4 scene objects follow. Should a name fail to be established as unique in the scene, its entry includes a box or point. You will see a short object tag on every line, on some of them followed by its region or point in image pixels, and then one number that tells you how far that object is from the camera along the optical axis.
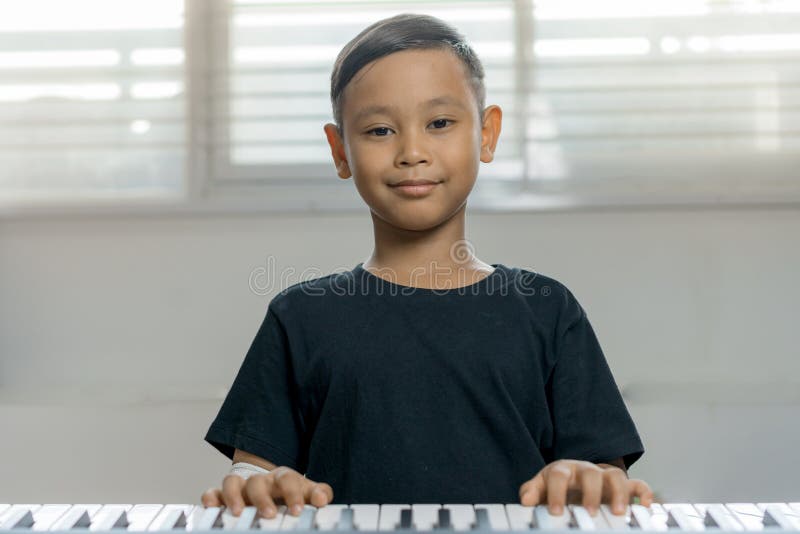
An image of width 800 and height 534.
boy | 1.00
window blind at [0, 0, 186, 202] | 2.11
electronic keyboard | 0.62
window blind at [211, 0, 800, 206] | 2.05
